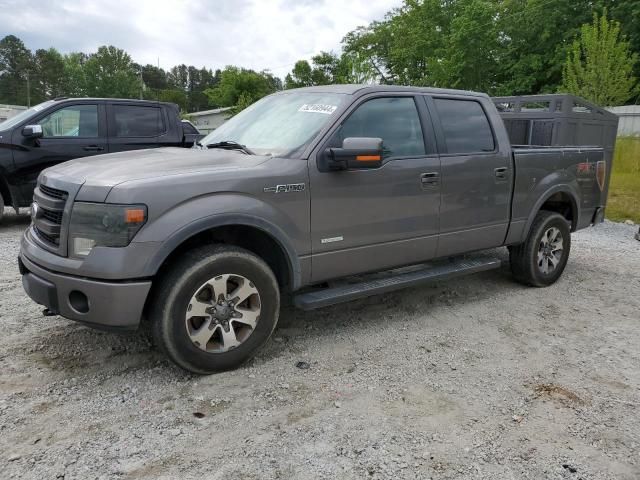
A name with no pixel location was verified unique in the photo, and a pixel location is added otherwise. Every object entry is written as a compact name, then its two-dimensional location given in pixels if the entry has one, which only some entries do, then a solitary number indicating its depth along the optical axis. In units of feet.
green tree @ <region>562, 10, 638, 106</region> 60.23
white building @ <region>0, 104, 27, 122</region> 99.42
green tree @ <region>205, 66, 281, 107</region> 185.98
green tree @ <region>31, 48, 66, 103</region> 293.84
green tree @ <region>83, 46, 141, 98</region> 268.62
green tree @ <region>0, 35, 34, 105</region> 293.84
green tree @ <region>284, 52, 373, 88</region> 172.76
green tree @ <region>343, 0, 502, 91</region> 117.19
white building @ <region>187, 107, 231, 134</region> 176.76
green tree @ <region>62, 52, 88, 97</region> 277.81
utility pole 273.99
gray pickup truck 10.00
